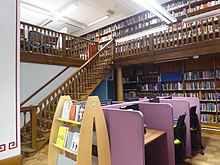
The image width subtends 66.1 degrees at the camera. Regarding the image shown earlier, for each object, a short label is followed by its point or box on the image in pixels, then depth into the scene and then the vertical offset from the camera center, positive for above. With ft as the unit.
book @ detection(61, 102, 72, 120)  7.72 -1.01
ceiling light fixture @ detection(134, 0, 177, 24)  13.96 +7.05
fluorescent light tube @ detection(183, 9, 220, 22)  15.39 +6.61
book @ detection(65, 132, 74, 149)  7.17 -2.20
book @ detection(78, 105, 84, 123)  7.00 -1.06
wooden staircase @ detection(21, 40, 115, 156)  11.90 -0.36
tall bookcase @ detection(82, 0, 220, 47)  17.38 +8.57
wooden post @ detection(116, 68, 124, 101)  21.06 +0.29
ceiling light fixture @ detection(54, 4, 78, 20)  21.62 +10.35
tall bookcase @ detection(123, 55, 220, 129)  16.33 +0.51
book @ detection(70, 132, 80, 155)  6.72 -2.21
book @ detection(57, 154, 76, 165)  7.31 -3.22
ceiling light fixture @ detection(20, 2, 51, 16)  20.43 +10.26
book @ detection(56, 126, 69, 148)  7.46 -2.15
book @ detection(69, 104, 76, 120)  7.36 -1.03
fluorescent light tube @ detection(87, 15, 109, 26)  25.32 +10.46
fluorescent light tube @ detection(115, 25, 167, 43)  17.80 +6.01
